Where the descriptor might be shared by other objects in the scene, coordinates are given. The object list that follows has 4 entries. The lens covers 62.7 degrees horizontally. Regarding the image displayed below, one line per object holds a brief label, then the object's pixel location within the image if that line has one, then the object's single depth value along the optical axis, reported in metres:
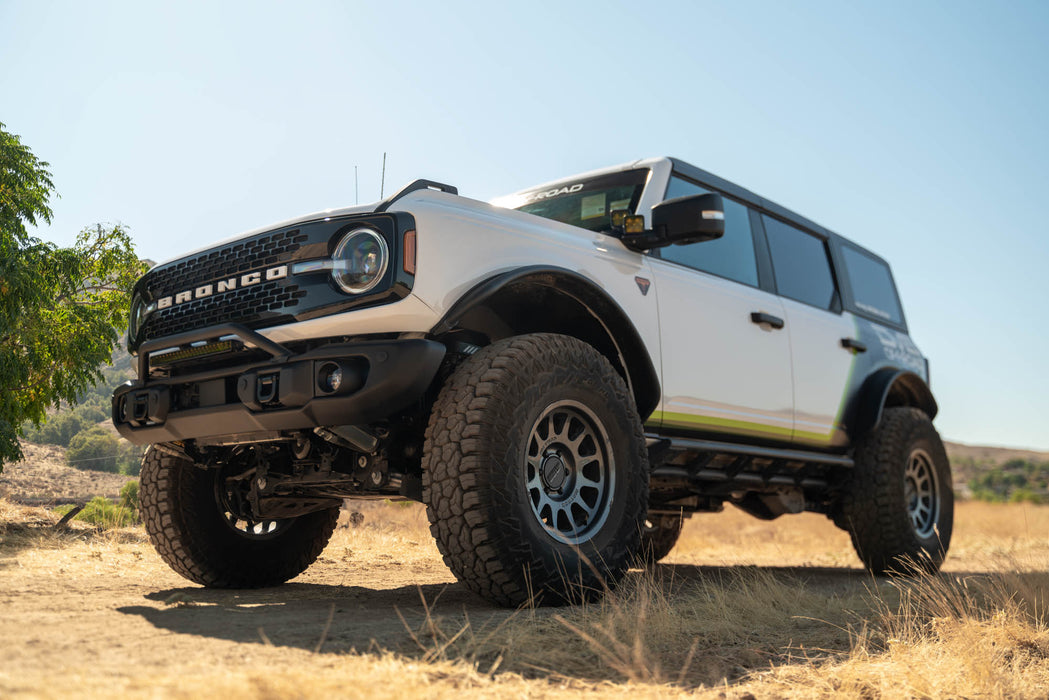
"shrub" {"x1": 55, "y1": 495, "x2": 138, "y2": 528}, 7.36
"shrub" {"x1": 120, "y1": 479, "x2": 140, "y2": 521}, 7.96
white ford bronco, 3.08
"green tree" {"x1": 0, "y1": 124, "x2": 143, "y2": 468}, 11.12
